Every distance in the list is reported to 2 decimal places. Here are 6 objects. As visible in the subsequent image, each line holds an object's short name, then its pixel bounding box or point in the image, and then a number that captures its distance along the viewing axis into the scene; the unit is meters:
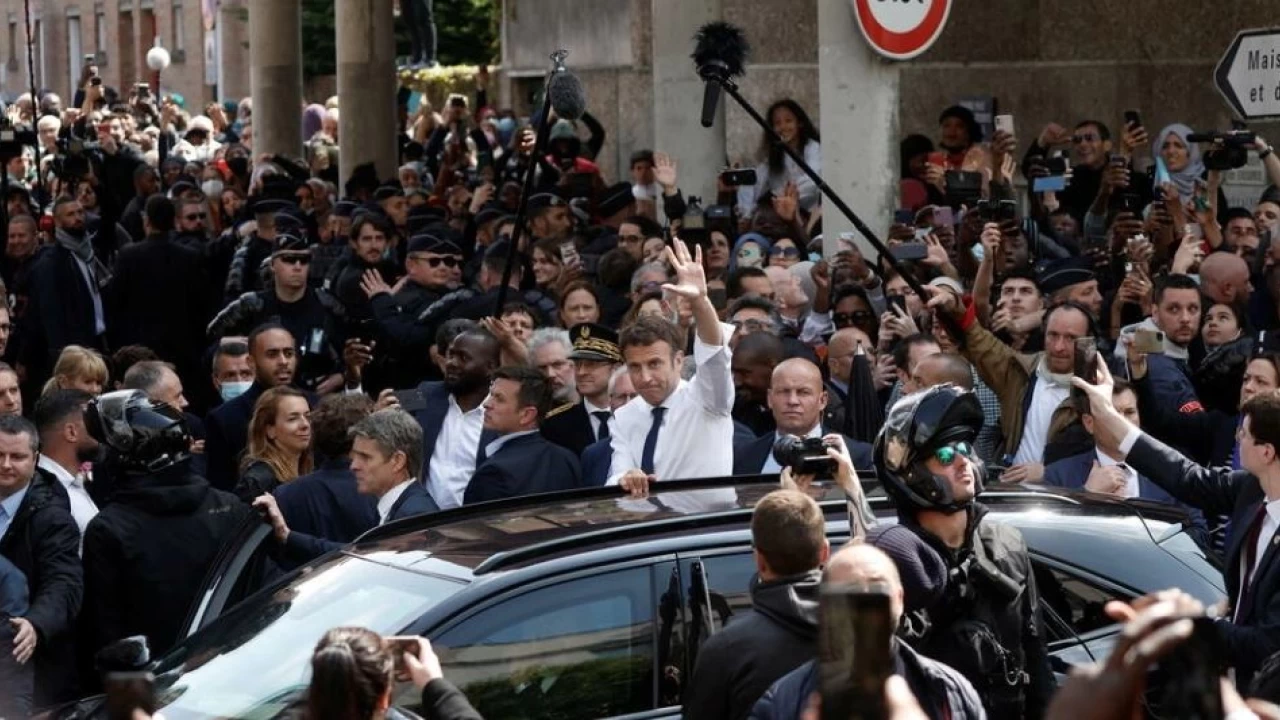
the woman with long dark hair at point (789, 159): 14.77
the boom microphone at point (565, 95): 10.53
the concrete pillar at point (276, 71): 24.55
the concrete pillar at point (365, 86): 22.88
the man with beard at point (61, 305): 14.31
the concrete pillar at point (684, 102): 16.53
